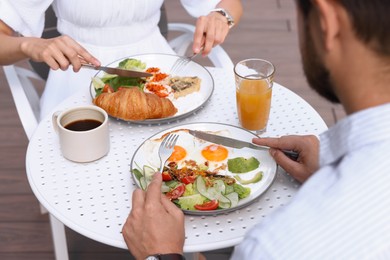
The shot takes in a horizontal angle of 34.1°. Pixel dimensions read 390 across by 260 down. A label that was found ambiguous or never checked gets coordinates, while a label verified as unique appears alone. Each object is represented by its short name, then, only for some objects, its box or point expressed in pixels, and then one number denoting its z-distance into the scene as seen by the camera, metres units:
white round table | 1.25
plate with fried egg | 1.28
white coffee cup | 1.39
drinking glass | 1.50
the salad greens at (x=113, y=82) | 1.65
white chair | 1.72
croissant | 1.52
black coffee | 1.43
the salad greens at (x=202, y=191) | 1.27
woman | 1.77
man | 0.80
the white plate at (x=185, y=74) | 1.57
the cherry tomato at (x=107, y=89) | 1.61
